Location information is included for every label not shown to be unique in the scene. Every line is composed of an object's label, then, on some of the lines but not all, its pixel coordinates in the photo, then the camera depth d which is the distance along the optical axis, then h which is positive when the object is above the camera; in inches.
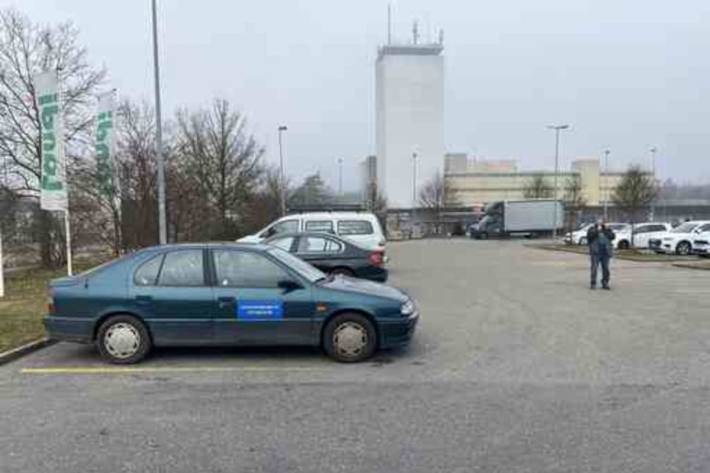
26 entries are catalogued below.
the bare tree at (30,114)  912.3 +151.2
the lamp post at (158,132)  657.6 +87.2
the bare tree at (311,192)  2285.2 +80.7
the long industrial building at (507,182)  4522.6 +212.1
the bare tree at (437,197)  3267.7 +78.5
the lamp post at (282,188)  1726.1 +70.3
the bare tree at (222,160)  1378.0 +122.5
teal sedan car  281.4 -46.1
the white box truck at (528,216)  2239.2 -21.5
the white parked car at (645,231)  1304.1 -47.5
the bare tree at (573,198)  2524.6 +65.9
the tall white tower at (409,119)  4471.0 +684.0
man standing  583.2 -40.5
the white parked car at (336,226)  690.2 -16.8
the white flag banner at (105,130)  693.9 +95.7
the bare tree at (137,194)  895.1 +27.3
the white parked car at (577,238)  1572.2 -74.6
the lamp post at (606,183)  4162.9 +197.3
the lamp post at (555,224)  2077.3 -51.8
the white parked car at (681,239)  1081.9 -54.0
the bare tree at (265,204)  1440.7 +21.1
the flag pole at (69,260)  563.1 -44.1
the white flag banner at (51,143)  539.5 +61.9
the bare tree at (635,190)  2167.8 +72.7
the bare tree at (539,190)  3330.7 +113.9
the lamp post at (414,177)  4330.7 +248.8
